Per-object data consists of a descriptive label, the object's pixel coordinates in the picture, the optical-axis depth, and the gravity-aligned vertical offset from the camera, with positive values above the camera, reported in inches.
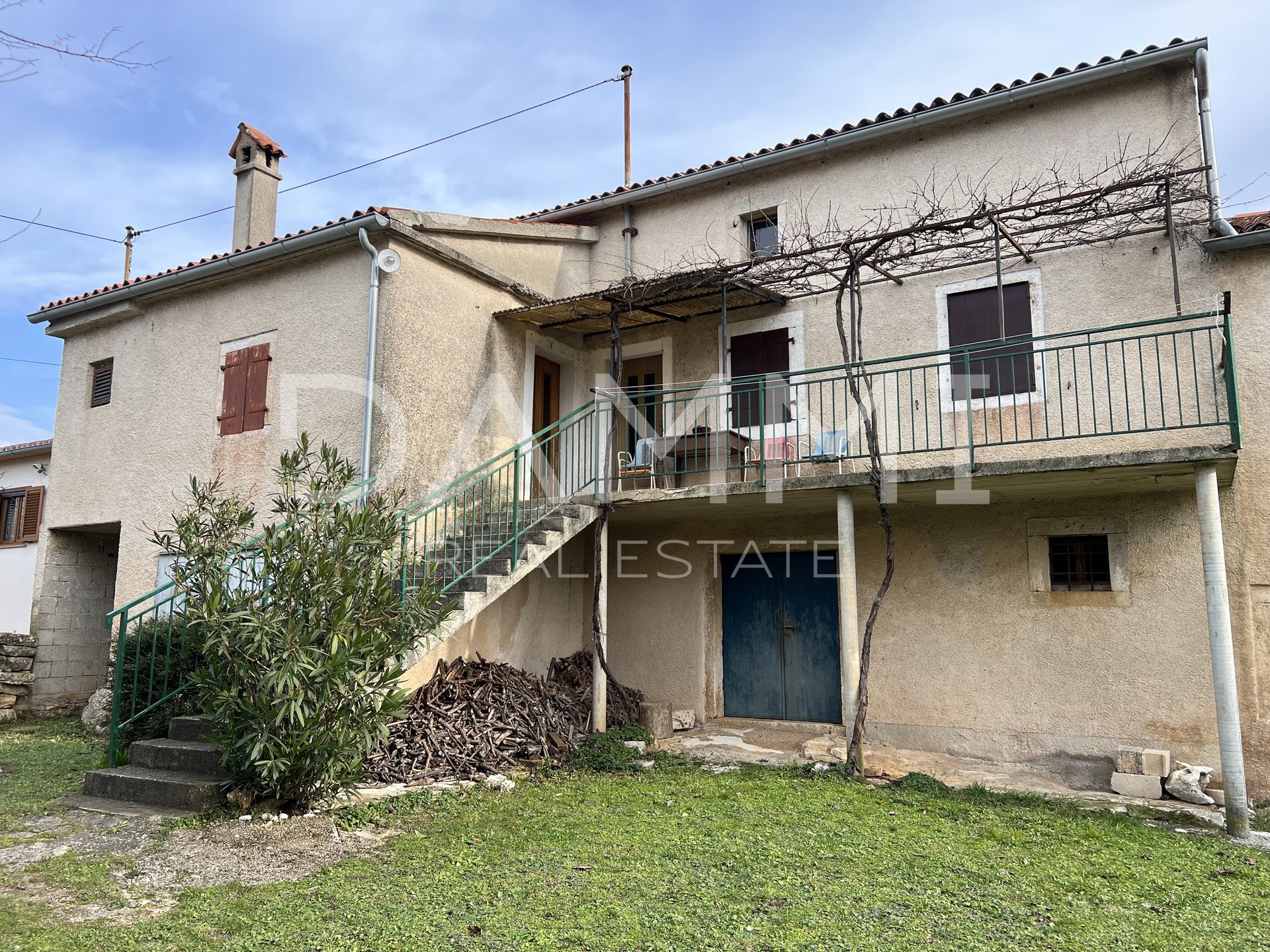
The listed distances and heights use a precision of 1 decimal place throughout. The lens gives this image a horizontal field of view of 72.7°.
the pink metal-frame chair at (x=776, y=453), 347.3 +62.5
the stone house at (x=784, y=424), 293.3 +72.4
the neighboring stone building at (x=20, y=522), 597.6 +56.8
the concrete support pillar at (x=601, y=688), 340.2 -32.5
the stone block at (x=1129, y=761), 279.7 -49.5
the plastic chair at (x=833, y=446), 327.0 +62.0
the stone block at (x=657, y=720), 346.3 -45.8
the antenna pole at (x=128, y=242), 814.5 +337.1
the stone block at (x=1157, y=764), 275.6 -49.6
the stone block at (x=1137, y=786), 273.1 -56.6
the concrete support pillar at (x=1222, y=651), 229.0 -12.0
